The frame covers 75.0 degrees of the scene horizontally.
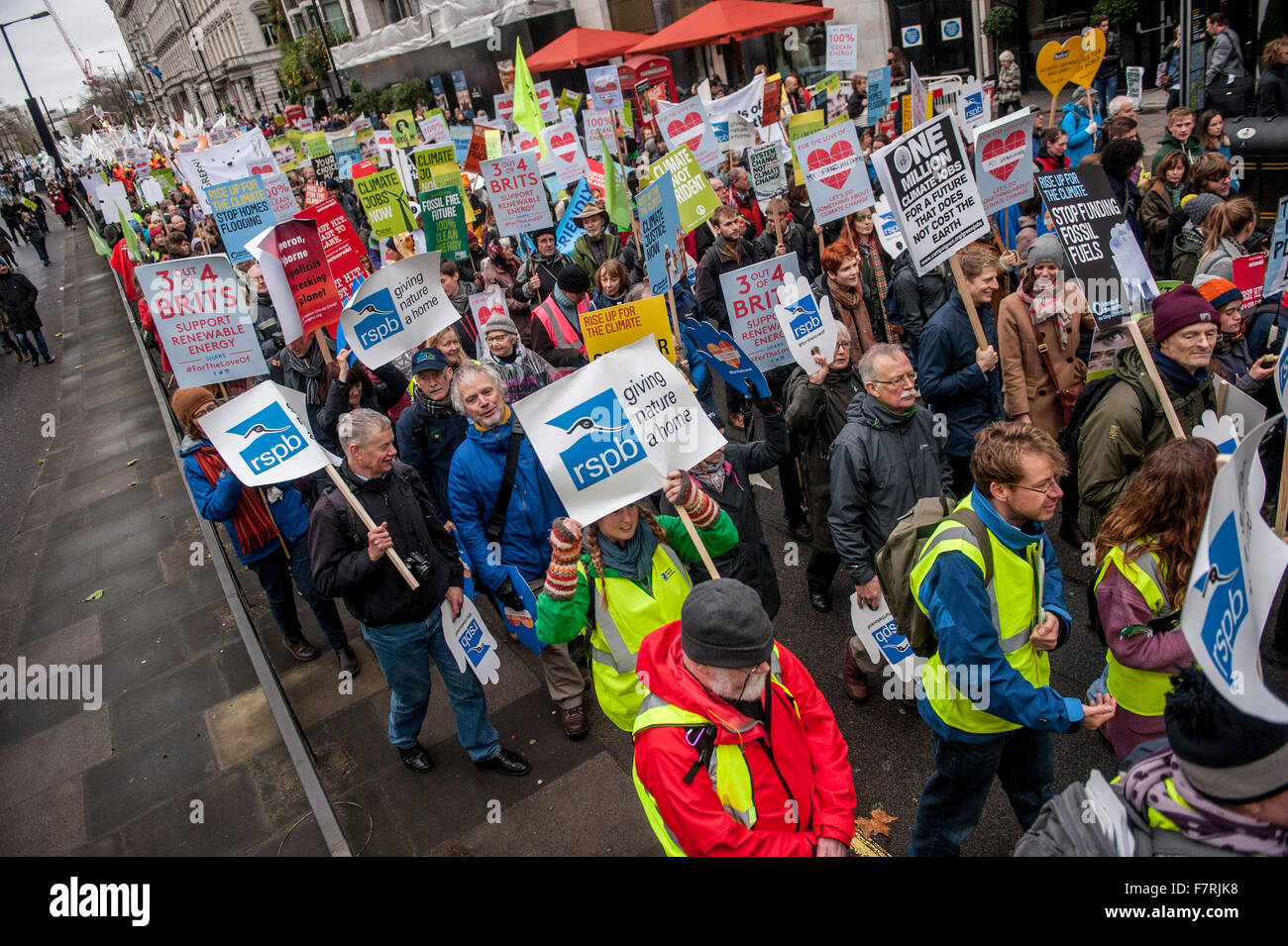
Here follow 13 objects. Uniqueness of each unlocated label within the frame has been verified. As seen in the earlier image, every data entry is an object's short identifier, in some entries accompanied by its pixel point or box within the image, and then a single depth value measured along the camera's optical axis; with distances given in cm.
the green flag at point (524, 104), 1196
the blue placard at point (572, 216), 896
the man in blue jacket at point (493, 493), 442
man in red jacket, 234
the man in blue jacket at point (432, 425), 534
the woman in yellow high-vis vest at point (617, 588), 324
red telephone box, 2009
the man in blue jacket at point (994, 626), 278
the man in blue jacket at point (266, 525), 517
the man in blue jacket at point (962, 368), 506
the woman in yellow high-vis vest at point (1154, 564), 283
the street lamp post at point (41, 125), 3641
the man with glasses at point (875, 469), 402
